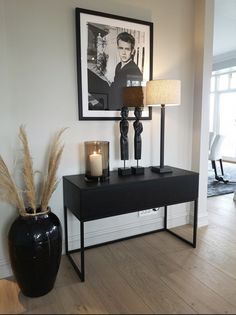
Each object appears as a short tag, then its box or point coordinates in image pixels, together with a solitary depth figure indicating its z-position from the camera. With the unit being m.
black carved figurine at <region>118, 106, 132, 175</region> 2.21
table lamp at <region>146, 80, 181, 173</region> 2.14
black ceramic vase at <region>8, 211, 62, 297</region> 1.66
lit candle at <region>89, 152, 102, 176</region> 1.99
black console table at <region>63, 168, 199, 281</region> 1.83
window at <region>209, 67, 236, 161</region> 6.80
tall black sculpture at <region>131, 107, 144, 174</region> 2.25
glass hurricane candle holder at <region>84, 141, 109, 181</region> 2.00
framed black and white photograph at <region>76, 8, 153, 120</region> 2.12
